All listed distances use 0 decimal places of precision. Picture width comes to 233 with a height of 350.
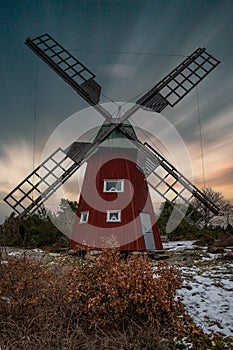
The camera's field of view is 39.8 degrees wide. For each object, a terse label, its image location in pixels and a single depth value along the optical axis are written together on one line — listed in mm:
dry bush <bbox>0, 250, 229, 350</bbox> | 4594
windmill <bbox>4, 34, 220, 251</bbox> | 12578
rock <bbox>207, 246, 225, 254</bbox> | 13661
